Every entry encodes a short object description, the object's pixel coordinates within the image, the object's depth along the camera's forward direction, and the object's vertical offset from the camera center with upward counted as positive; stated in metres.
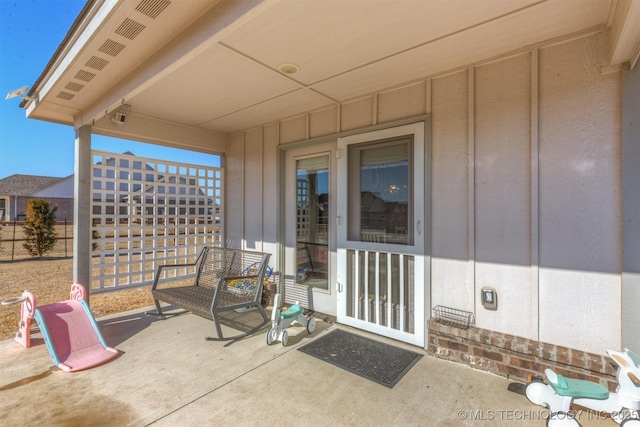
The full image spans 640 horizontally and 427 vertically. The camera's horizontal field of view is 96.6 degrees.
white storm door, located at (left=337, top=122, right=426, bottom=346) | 2.96 -0.21
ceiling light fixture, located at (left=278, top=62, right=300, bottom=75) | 2.67 +1.40
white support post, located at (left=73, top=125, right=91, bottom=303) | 3.60 +0.06
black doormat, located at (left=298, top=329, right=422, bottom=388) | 2.44 -1.37
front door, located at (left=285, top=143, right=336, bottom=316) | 3.79 -0.19
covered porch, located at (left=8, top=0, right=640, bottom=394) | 1.99 +0.84
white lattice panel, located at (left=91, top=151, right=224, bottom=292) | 4.02 -0.02
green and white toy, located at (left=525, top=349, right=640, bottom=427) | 1.70 -1.10
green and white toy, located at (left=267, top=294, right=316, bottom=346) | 2.99 -1.17
